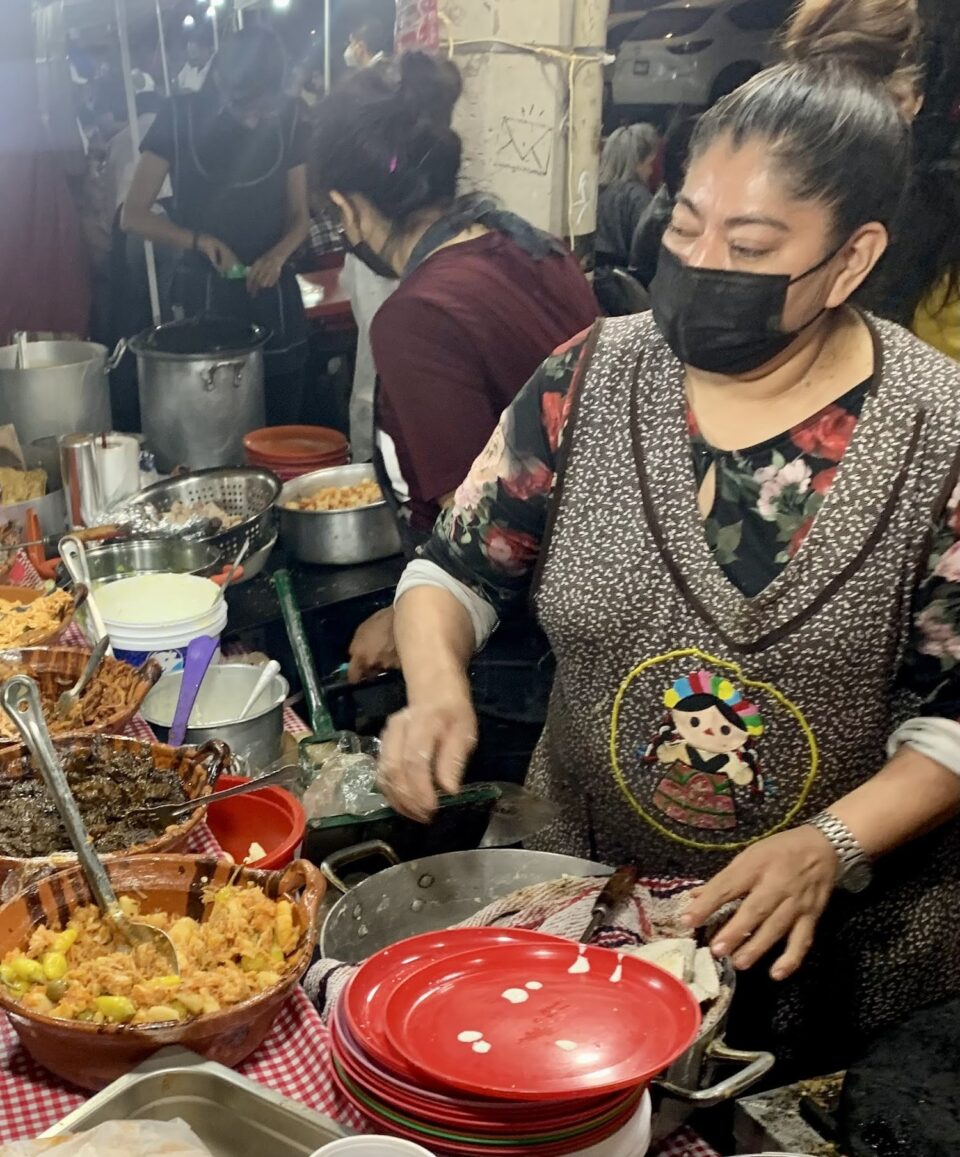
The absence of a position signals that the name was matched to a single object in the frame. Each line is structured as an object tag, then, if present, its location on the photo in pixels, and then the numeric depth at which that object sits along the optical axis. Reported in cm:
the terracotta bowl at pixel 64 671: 185
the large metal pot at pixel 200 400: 330
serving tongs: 146
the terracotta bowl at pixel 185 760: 153
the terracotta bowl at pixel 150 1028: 106
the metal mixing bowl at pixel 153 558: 257
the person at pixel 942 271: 248
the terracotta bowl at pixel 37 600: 204
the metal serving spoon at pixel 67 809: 121
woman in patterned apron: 143
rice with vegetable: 110
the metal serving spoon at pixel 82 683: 181
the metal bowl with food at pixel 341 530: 304
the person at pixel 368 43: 380
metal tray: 102
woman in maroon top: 232
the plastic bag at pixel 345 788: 179
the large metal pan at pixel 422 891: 138
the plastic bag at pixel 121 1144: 95
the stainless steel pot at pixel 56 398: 322
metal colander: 282
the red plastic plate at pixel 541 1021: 97
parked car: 259
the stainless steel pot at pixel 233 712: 191
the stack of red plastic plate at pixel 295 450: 347
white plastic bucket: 206
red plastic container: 161
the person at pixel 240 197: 430
